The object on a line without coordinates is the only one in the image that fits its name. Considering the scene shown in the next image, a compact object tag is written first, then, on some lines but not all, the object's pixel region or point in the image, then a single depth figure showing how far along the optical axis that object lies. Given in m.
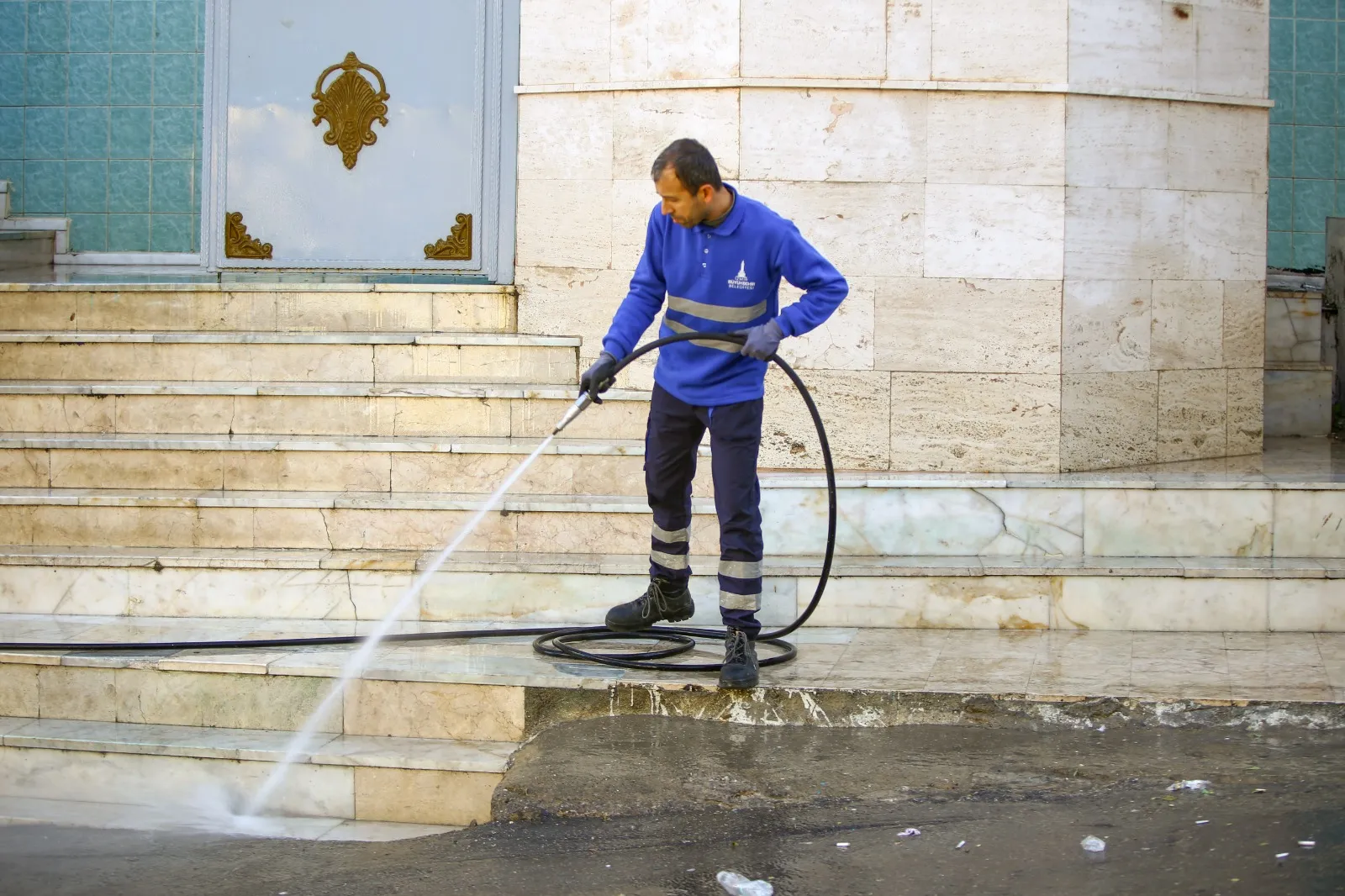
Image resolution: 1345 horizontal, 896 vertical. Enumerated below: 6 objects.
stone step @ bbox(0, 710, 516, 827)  4.69
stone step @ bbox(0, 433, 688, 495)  6.49
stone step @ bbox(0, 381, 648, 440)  6.83
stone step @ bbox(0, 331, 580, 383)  7.18
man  4.81
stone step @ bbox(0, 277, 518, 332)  7.60
